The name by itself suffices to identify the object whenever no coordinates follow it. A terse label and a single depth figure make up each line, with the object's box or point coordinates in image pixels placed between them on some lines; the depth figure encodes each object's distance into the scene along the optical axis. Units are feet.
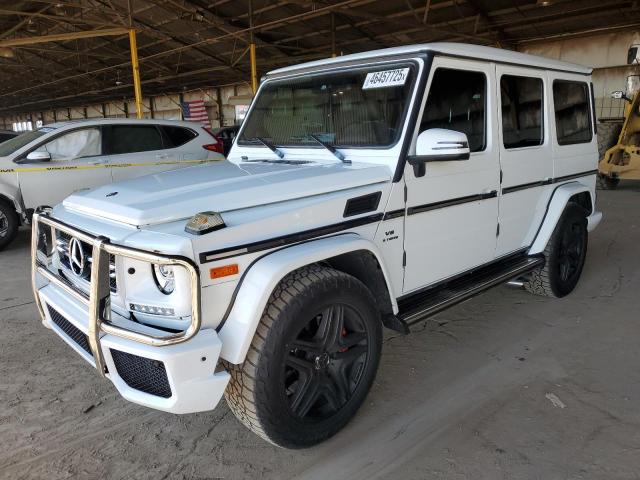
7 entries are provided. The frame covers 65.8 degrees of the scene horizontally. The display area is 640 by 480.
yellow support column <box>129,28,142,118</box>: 41.34
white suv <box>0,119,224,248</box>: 23.13
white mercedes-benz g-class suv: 7.03
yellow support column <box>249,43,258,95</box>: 48.34
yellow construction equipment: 33.04
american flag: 68.02
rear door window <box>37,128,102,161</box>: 23.89
